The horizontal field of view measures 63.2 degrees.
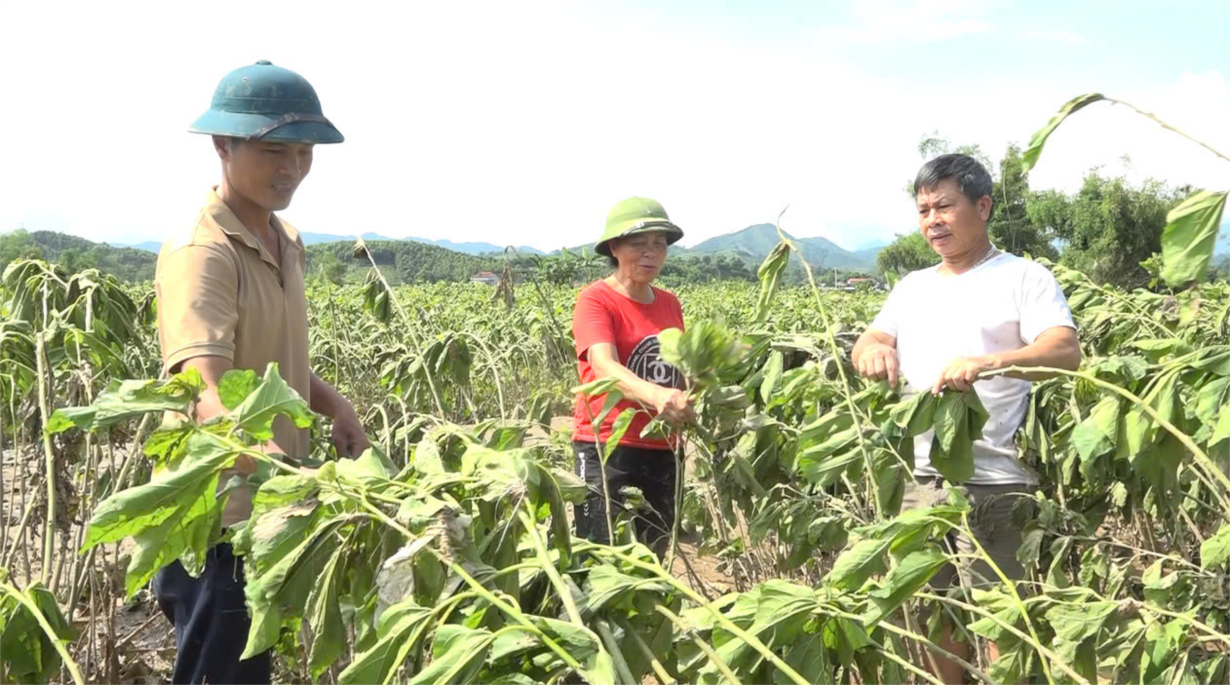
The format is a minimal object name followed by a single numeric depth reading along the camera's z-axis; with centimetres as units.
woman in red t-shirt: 284
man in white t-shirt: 229
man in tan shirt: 170
